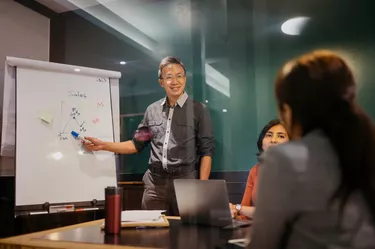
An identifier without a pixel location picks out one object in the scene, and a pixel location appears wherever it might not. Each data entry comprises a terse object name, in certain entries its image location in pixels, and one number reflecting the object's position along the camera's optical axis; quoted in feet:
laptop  4.58
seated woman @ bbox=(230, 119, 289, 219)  5.19
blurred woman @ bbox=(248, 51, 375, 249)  3.07
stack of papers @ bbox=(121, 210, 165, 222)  4.96
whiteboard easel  7.41
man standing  8.25
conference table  3.85
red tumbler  4.55
